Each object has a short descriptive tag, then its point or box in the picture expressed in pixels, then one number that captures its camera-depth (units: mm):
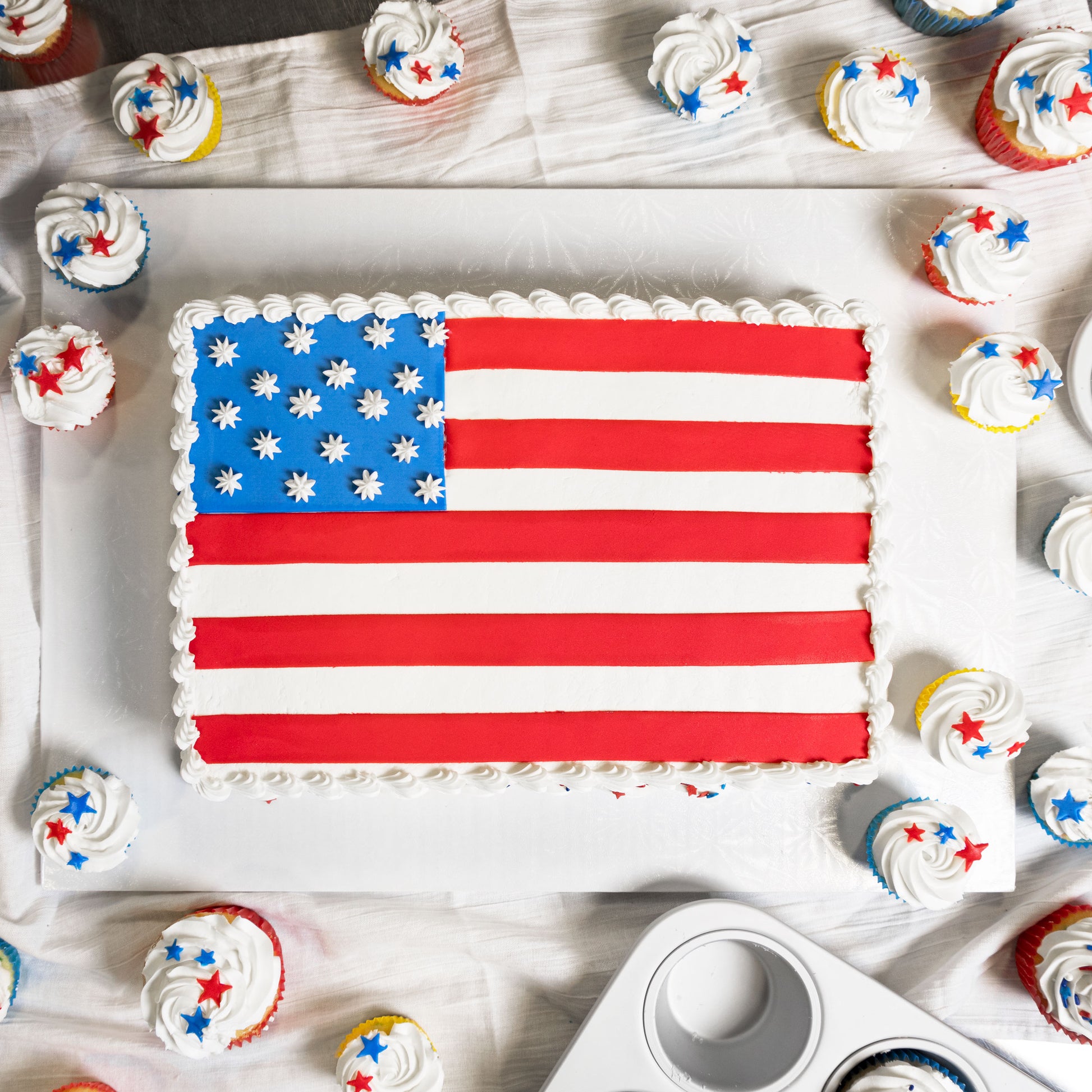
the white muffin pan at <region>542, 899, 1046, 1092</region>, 802
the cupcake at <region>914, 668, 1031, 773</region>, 828
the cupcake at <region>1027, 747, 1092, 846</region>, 836
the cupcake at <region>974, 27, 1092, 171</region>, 825
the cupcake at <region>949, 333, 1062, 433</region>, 828
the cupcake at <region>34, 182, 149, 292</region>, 829
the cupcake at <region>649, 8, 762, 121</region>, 836
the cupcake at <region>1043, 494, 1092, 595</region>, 841
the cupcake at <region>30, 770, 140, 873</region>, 826
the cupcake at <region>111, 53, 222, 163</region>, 834
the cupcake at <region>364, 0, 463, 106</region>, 832
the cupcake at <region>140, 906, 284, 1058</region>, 815
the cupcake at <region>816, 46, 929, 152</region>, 834
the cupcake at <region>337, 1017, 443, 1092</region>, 824
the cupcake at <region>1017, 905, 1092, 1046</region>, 824
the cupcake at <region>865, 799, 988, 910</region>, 825
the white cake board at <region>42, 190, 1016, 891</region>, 847
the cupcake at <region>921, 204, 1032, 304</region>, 827
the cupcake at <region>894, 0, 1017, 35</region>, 841
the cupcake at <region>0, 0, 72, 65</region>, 845
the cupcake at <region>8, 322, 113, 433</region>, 826
